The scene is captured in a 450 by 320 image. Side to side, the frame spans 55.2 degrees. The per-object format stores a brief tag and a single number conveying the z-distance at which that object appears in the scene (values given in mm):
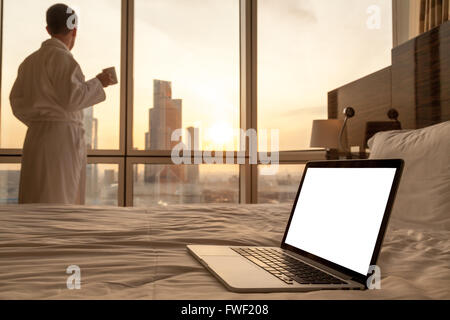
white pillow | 1314
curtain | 2771
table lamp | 3136
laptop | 716
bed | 688
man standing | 2617
